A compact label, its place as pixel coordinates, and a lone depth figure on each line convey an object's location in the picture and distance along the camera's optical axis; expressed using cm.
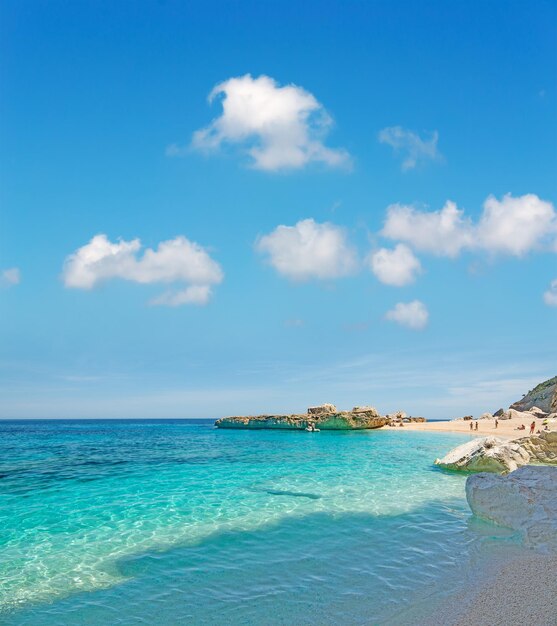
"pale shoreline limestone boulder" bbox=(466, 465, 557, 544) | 1153
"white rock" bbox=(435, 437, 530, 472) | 2162
